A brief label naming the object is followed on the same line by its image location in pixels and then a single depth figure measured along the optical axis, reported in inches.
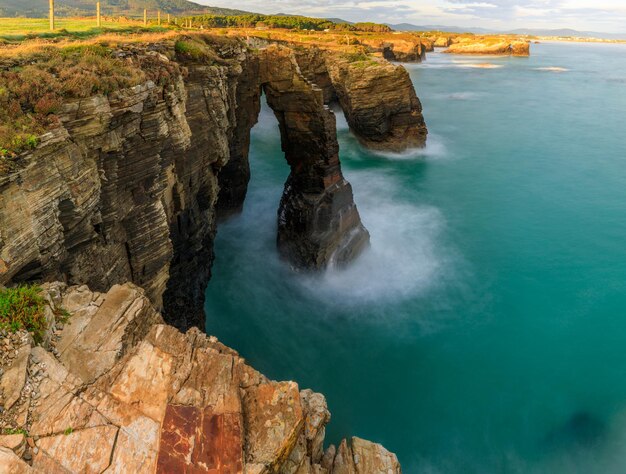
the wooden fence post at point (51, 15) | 772.5
